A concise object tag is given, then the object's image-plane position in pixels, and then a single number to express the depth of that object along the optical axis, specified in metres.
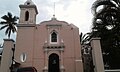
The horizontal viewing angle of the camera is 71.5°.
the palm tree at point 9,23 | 16.19
